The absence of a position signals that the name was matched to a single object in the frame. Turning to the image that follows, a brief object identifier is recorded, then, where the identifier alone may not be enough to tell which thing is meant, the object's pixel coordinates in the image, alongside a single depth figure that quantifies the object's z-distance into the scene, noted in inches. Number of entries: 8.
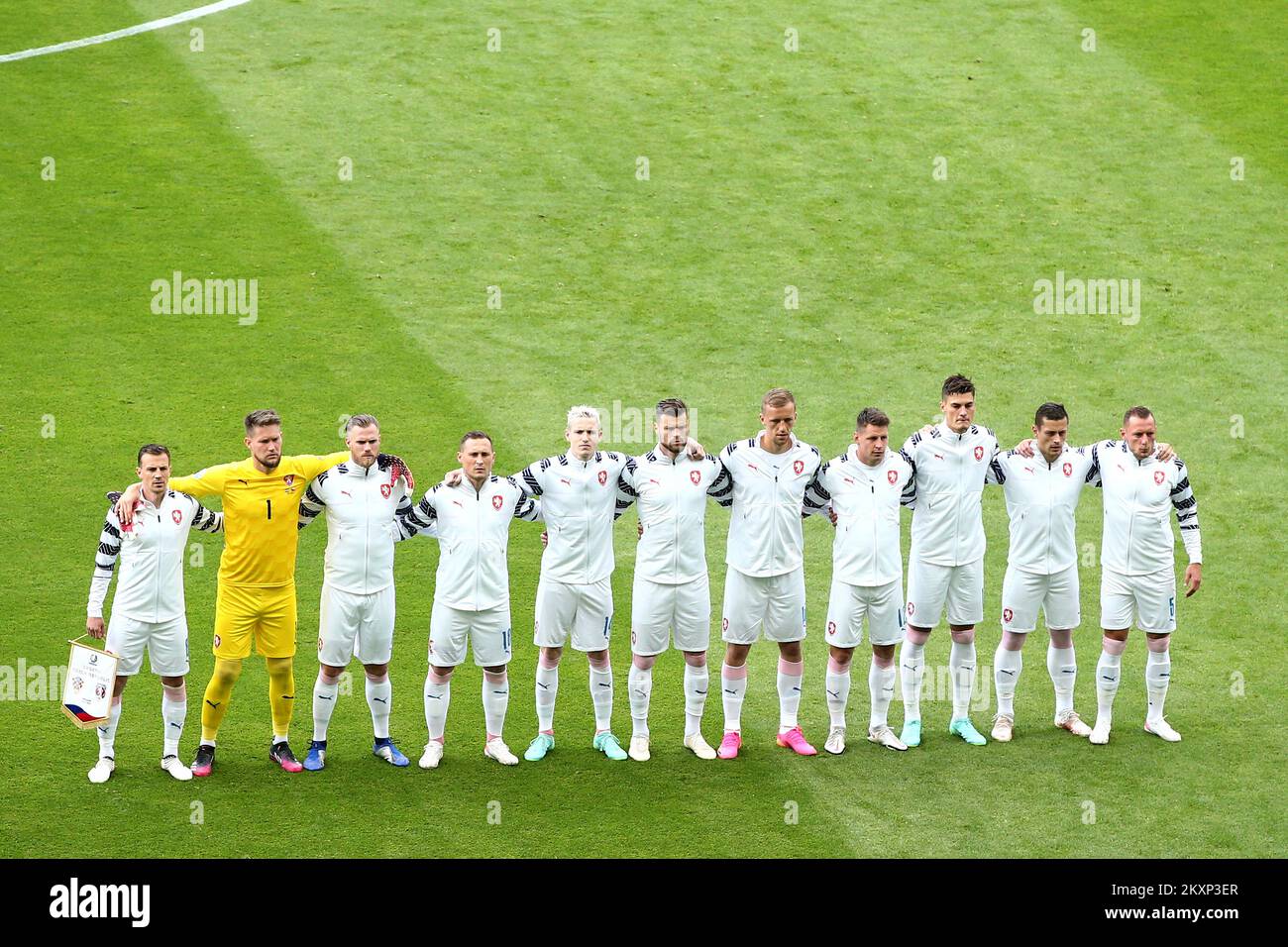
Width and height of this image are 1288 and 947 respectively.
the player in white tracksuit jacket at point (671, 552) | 477.1
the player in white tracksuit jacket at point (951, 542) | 490.0
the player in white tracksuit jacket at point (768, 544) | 477.4
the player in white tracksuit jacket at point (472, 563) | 470.9
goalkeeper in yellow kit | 464.8
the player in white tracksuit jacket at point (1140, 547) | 488.7
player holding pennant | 459.5
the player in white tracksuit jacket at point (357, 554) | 469.1
